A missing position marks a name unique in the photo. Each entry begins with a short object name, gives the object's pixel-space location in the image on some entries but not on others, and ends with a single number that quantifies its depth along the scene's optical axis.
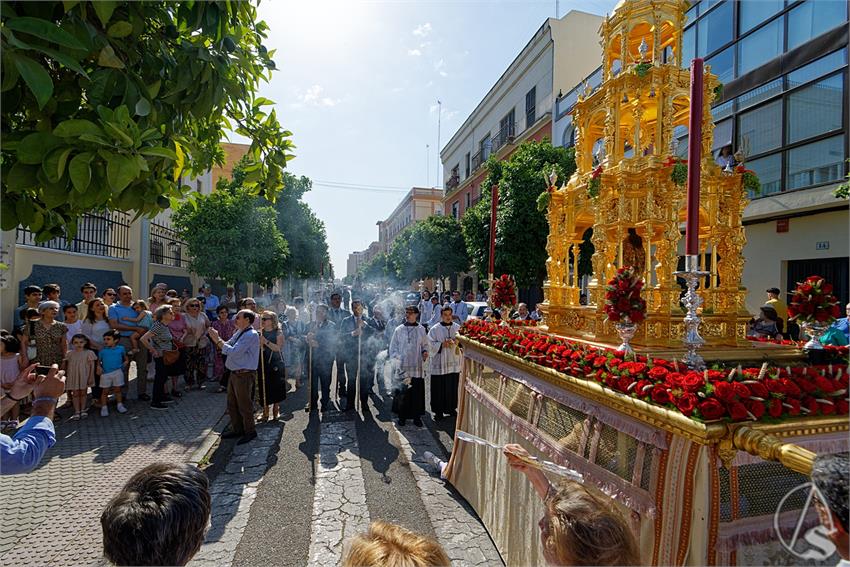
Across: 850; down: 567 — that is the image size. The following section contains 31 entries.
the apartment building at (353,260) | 121.94
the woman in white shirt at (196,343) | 8.34
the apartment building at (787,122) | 9.49
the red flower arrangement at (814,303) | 3.33
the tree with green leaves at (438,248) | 26.86
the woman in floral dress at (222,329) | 9.02
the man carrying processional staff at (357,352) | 7.79
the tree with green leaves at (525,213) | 14.36
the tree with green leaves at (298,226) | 25.27
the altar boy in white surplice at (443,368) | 7.30
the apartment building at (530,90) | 20.62
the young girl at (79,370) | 6.61
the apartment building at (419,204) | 62.28
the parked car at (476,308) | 13.87
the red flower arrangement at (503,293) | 5.84
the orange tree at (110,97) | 1.47
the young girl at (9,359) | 5.41
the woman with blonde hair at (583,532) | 1.41
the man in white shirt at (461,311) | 13.07
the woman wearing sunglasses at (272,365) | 7.04
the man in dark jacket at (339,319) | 7.96
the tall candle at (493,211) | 5.30
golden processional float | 1.93
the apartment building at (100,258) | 8.98
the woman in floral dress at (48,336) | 6.45
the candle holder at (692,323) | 2.48
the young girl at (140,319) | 7.82
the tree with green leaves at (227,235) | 15.58
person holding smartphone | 2.02
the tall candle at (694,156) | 2.34
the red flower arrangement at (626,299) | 3.01
